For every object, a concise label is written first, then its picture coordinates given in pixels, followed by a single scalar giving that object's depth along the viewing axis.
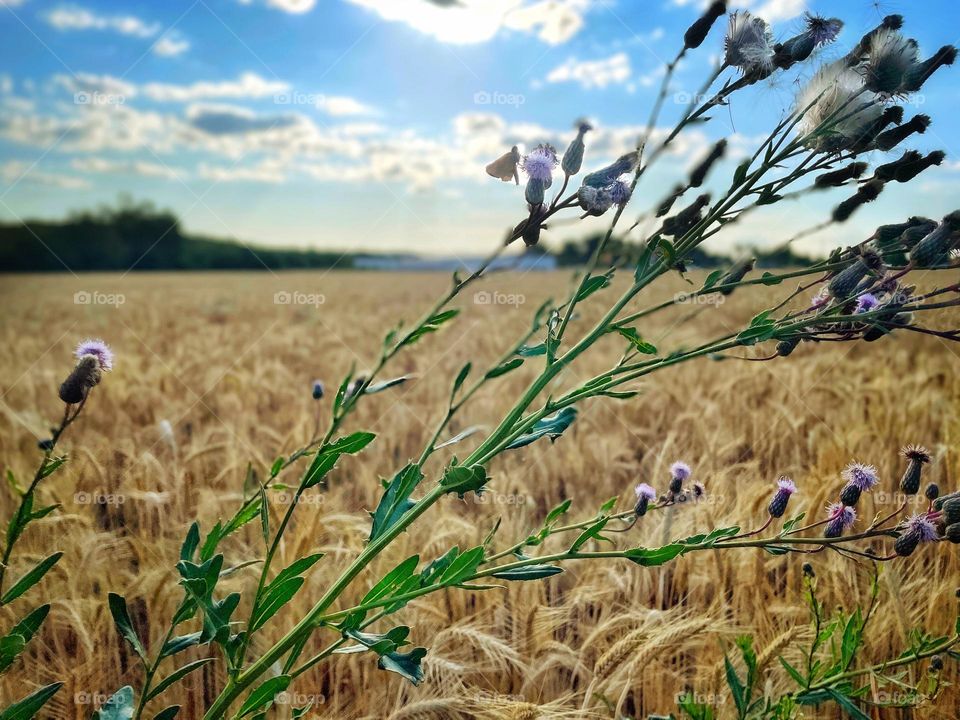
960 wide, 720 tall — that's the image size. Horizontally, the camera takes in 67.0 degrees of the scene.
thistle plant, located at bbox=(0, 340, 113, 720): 0.27
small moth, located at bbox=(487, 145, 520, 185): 0.26
